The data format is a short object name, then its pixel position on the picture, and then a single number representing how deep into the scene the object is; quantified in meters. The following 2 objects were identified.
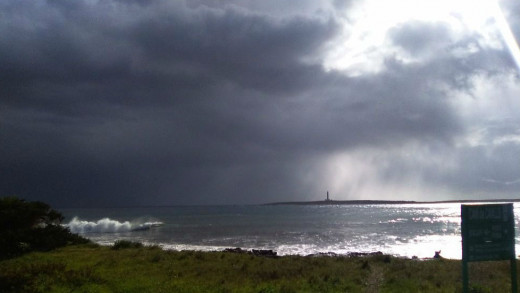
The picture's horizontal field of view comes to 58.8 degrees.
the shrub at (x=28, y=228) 29.64
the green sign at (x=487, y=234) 12.27
